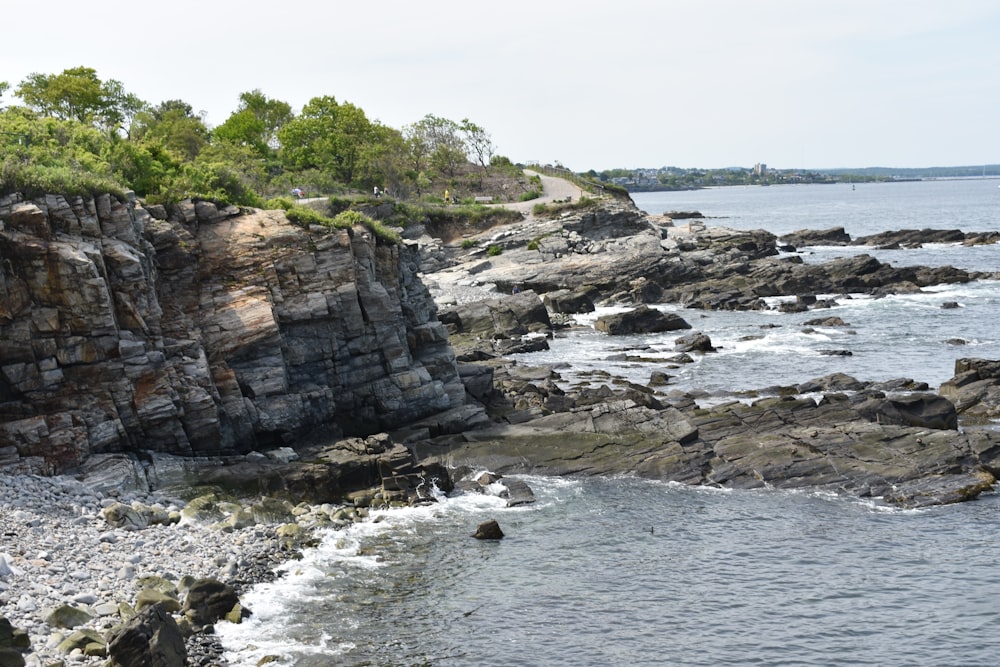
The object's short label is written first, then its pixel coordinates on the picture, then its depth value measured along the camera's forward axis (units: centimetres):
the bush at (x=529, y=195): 11799
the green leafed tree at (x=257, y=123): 10050
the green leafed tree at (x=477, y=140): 13250
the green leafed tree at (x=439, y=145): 12612
